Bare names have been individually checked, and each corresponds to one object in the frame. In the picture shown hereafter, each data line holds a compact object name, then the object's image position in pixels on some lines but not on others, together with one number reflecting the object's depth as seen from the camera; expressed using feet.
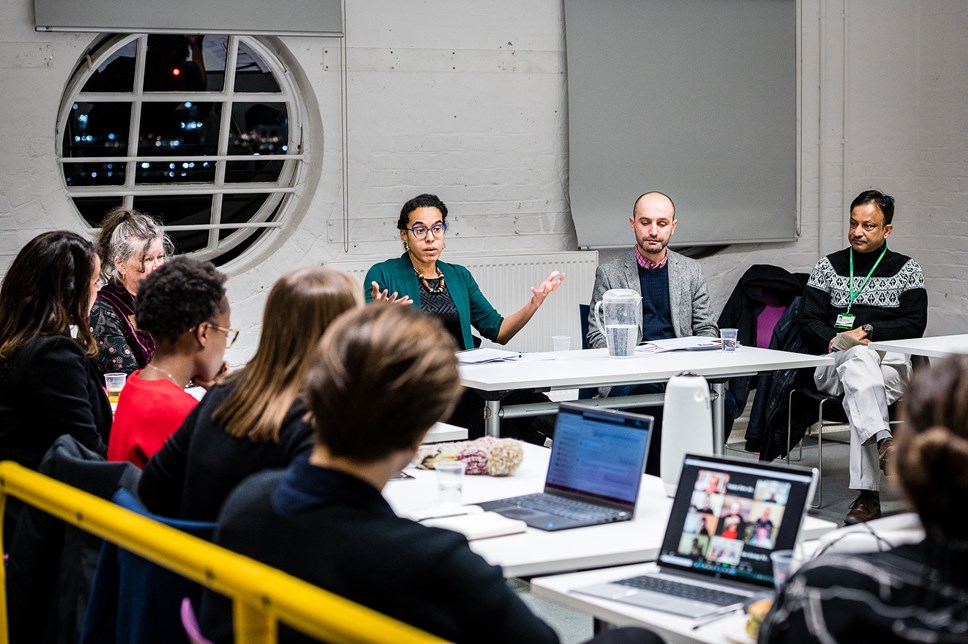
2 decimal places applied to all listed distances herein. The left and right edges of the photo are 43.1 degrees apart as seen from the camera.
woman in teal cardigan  16.81
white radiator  20.36
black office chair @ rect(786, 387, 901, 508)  17.22
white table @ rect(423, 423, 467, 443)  11.36
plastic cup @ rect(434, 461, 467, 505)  8.54
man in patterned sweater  16.63
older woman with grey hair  14.15
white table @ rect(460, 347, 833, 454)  13.87
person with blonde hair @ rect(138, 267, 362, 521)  6.93
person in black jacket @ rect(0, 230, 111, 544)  9.90
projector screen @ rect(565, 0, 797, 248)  21.04
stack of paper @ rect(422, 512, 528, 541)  7.76
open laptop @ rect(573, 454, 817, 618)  6.68
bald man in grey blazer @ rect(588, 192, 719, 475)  17.63
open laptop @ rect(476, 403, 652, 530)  8.29
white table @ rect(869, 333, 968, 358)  15.57
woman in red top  8.98
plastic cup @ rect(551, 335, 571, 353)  15.69
